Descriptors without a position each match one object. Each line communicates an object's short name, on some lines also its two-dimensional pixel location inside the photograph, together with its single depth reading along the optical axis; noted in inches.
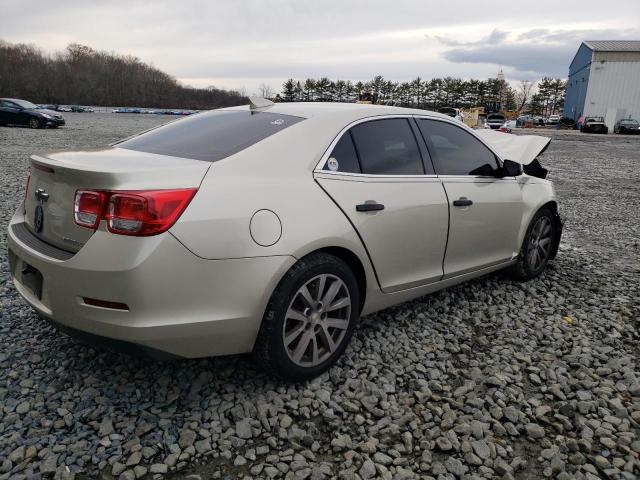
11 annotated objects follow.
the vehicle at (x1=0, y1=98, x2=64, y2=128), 927.7
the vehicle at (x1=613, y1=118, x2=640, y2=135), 1619.1
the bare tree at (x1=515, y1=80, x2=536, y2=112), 4376.0
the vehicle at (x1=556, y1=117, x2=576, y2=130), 2075.5
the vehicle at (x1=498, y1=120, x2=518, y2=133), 1250.3
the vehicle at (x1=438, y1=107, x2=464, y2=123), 1140.6
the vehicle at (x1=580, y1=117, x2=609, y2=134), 1609.3
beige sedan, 90.7
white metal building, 1984.5
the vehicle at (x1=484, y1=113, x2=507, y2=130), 1661.9
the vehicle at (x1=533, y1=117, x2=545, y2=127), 2319.1
